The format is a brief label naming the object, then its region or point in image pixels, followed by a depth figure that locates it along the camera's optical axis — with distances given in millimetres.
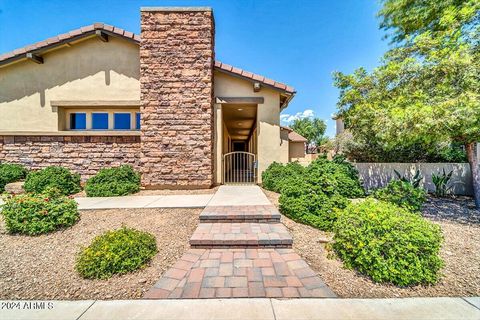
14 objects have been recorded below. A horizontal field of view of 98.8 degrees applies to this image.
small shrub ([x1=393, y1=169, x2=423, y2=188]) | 7867
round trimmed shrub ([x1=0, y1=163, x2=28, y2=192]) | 7473
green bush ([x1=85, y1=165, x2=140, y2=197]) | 6723
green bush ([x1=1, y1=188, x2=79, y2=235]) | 4031
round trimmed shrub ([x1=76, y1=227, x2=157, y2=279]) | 2883
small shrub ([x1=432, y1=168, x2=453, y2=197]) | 7527
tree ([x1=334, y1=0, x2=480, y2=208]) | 4445
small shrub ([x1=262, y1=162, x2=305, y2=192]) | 7516
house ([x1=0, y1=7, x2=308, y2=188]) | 7781
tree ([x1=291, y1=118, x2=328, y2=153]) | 43625
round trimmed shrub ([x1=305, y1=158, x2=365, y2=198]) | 4893
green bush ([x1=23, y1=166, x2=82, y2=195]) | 6633
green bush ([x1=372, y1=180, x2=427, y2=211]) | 5281
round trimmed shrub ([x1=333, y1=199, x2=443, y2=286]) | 2754
